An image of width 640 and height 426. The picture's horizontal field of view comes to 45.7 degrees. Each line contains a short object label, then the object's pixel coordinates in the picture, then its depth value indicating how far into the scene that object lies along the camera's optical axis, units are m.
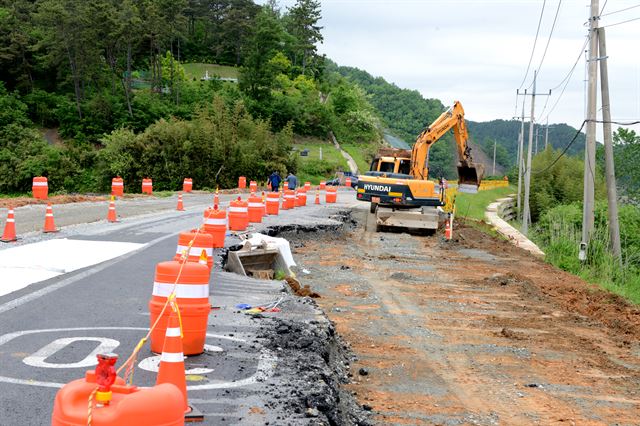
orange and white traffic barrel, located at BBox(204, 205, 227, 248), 16.78
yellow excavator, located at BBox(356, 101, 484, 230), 27.88
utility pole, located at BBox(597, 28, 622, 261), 24.92
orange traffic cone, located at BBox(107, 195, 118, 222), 22.20
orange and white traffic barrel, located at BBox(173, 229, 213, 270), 11.91
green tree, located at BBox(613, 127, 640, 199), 85.56
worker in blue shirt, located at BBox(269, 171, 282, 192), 41.38
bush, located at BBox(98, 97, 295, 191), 51.41
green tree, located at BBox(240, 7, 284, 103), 90.00
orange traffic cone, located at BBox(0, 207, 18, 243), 16.14
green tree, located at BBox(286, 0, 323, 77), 126.97
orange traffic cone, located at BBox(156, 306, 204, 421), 5.95
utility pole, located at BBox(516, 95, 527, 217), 61.89
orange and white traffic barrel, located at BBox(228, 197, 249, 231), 20.64
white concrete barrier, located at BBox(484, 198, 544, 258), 29.88
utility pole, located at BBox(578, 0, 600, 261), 25.06
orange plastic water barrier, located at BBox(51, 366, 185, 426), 4.32
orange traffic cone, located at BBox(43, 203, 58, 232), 18.17
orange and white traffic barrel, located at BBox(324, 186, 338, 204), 40.75
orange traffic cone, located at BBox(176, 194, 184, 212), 28.77
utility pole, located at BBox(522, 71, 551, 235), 45.91
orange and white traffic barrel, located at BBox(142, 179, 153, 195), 40.31
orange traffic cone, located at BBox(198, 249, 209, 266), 11.52
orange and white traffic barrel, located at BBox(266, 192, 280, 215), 28.52
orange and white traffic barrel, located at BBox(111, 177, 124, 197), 36.28
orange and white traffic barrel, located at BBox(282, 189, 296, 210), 32.91
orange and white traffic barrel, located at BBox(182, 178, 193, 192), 46.66
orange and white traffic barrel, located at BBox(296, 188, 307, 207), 36.56
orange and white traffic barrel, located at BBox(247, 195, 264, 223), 24.08
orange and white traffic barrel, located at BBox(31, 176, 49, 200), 30.62
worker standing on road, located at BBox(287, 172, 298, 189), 41.35
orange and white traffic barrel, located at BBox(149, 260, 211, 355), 7.88
